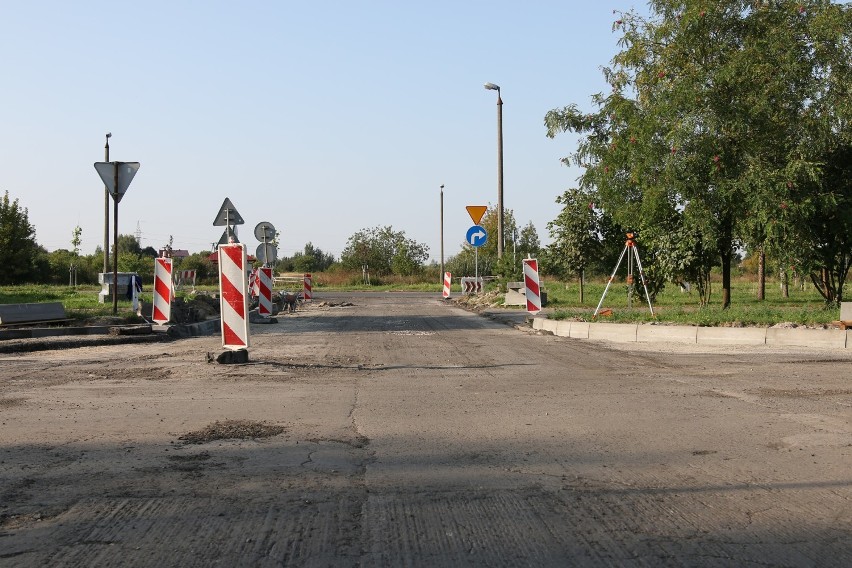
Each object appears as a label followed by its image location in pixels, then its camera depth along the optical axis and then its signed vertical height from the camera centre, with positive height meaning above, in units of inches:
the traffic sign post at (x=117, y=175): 737.0 +91.6
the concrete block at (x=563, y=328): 737.0 -39.6
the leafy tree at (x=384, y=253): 3523.6 +123.7
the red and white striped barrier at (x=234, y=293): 480.7 -6.0
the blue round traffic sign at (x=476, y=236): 1185.4 +64.3
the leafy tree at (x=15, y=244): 2349.9 +105.9
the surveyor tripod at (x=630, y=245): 791.6 +34.4
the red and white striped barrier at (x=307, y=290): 1509.6 -13.7
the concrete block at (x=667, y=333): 636.1 -38.8
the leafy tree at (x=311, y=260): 4111.7 +111.4
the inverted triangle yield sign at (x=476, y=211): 1191.6 +97.8
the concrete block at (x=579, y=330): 717.3 -39.9
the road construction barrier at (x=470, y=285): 1679.4 -5.7
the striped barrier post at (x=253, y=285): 1197.7 -3.9
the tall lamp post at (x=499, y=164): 1364.4 +187.1
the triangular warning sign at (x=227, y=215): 679.1 +53.0
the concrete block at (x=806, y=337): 561.9 -36.8
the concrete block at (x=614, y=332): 675.4 -39.6
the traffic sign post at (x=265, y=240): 1106.1 +54.8
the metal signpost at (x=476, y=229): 1186.6 +73.0
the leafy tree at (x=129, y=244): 4105.6 +188.0
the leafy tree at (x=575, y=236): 1358.3 +72.6
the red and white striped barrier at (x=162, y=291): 743.7 -7.6
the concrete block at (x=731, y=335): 601.3 -37.9
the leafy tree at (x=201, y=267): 2940.5 +52.4
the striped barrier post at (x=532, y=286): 839.1 -3.9
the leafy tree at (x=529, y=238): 3251.5 +172.2
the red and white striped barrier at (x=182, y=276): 1829.7 +13.7
